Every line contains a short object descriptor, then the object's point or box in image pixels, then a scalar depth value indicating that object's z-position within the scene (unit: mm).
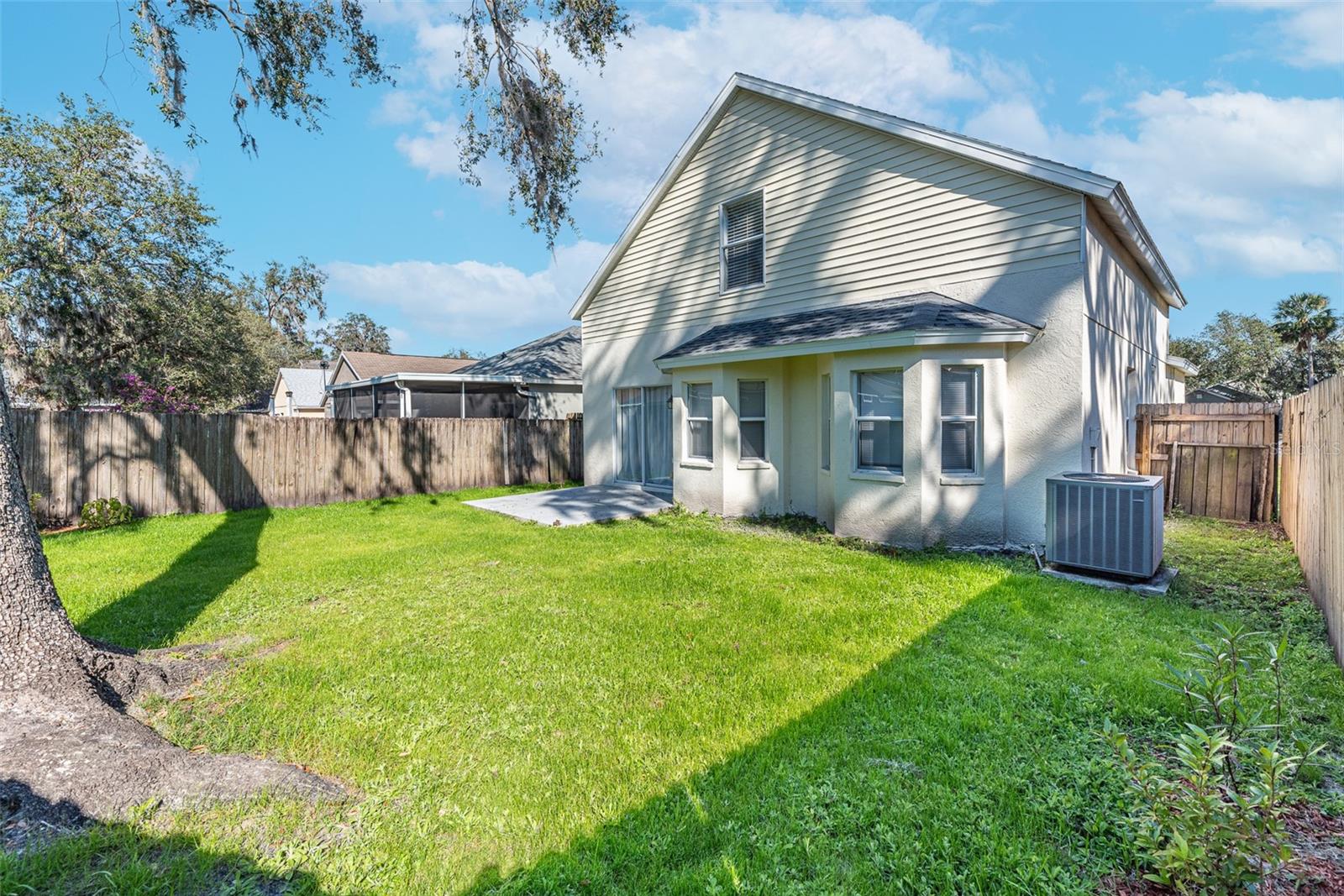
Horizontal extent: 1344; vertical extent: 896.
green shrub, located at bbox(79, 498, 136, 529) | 9680
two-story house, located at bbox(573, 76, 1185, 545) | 7398
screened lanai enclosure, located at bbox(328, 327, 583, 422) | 18547
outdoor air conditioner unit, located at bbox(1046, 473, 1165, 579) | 5754
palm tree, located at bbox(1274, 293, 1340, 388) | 27078
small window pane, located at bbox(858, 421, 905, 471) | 7977
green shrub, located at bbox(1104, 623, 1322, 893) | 1887
